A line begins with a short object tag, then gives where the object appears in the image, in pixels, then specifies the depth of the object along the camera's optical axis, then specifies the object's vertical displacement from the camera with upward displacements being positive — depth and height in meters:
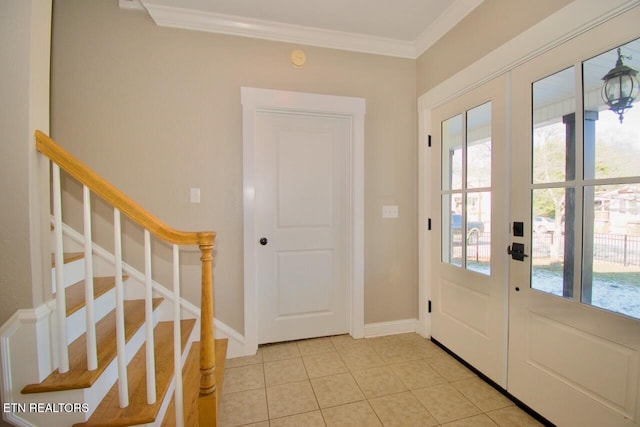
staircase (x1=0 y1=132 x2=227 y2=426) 1.15 -0.73
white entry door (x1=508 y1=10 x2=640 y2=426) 1.18 -0.15
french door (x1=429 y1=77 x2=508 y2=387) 1.75 -0.16
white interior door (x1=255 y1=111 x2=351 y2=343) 2.30 -0.15
